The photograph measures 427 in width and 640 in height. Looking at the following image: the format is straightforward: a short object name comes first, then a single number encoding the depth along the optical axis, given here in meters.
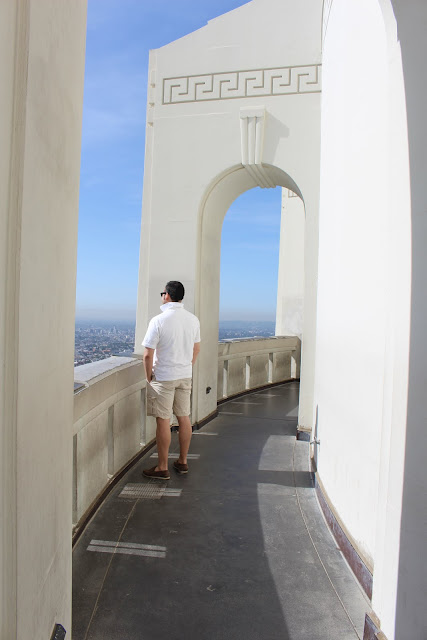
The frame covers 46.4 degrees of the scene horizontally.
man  4.66
